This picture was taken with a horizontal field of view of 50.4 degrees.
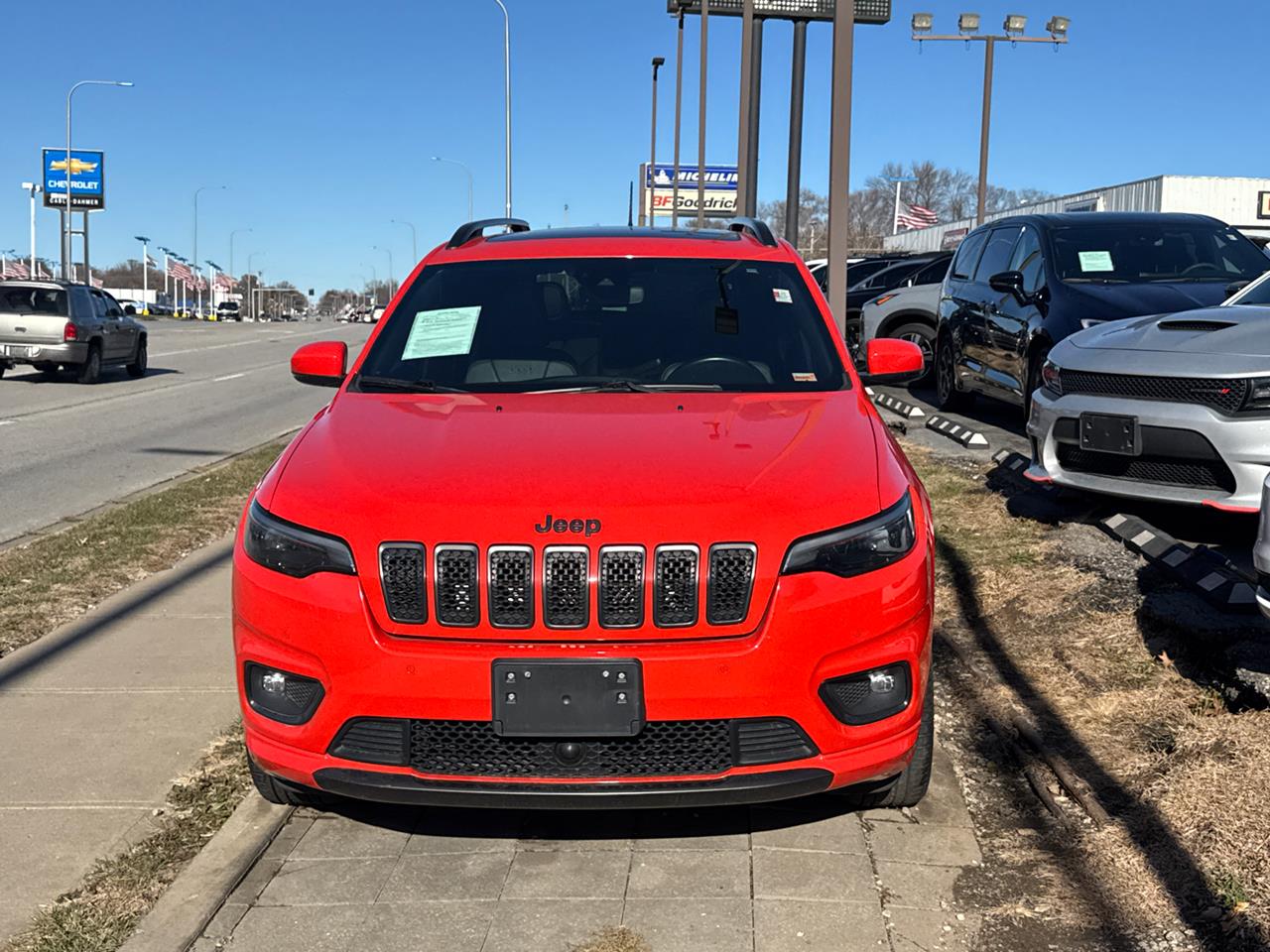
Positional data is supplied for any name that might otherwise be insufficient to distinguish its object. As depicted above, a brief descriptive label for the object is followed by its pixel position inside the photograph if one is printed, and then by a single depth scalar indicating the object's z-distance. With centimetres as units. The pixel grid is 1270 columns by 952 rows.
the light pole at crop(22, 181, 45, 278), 9331
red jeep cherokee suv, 331
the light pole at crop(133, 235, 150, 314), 11164
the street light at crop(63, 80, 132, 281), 5875
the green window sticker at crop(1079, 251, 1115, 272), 995
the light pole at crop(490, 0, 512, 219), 4545
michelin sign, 8169
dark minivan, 941
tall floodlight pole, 3359
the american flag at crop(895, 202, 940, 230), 5975
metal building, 4506
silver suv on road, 2242
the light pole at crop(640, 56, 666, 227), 4762
